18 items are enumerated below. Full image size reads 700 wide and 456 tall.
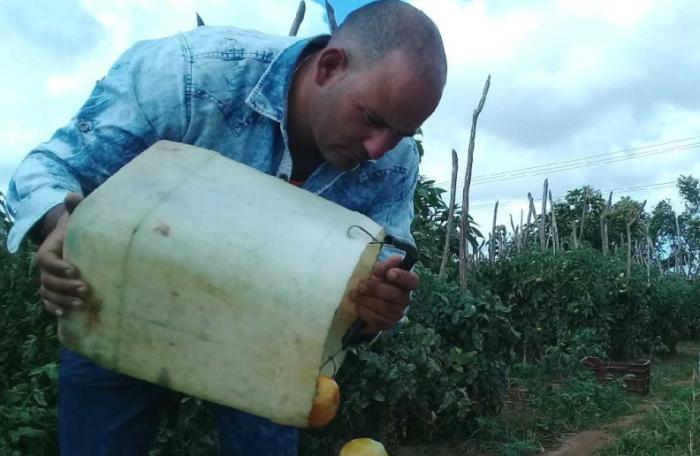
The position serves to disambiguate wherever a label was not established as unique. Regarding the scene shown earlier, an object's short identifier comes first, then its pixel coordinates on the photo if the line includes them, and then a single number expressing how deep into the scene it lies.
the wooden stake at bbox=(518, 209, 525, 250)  10.96
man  1.31
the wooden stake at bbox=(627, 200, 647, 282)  9.55
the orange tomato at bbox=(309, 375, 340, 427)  1.15
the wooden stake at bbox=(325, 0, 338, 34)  2.16
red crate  6.71
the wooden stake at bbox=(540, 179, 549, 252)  9.94
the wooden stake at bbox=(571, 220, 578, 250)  9.48
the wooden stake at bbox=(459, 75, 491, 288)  5.78
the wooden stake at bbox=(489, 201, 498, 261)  9.73
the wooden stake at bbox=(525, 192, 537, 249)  11.20
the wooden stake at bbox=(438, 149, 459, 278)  5.56
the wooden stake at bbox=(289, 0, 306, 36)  4.14
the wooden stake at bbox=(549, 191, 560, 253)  9.77
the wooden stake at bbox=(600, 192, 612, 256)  11.29
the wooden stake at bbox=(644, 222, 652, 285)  10.91
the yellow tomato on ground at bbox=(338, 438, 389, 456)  1.32
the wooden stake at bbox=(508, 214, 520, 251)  10.98
